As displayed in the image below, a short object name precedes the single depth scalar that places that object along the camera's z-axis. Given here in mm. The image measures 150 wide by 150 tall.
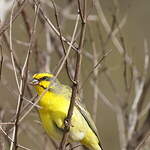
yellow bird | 8195
